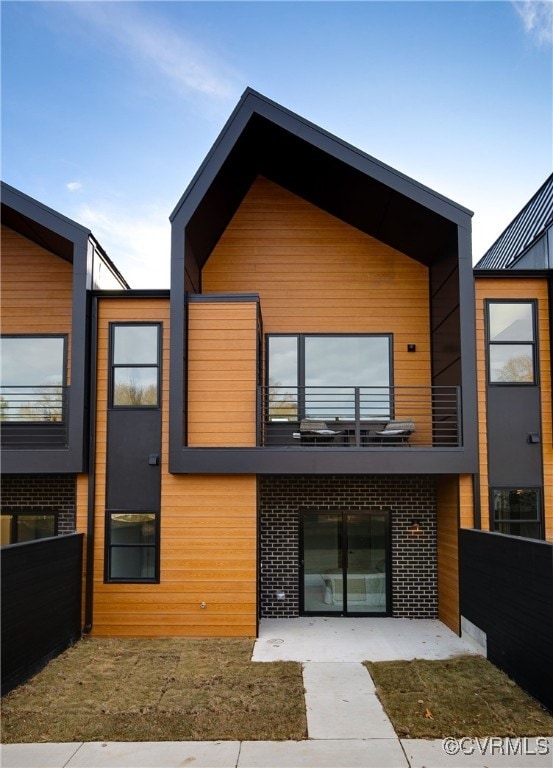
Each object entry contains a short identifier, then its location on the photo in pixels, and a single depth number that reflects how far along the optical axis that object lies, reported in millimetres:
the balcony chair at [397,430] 10016
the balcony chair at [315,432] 9906
